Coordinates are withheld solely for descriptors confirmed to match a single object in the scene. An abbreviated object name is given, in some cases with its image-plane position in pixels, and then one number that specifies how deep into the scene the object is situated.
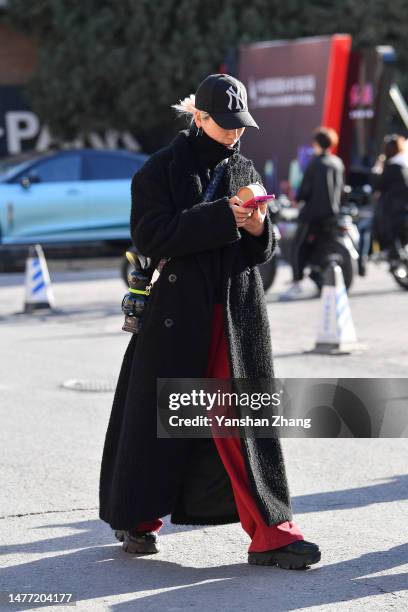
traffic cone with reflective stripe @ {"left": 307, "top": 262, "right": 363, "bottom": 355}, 11.11
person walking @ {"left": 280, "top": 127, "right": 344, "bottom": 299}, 14.55
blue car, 18.89
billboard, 20.22
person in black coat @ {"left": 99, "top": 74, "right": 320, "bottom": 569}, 5.07
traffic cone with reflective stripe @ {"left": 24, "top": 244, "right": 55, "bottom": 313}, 14.24
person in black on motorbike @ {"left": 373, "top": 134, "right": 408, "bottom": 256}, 15.45
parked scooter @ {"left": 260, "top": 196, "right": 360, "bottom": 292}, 14.77
